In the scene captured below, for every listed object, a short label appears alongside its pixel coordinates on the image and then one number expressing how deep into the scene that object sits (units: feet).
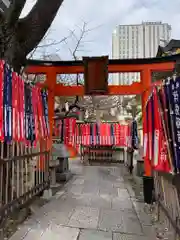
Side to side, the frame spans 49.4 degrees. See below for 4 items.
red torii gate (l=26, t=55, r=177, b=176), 21.00
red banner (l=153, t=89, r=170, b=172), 8.88
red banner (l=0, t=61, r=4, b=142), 9.41
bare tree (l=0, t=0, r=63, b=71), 13.18
